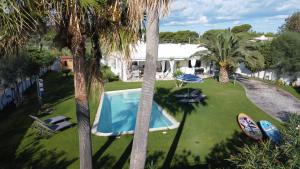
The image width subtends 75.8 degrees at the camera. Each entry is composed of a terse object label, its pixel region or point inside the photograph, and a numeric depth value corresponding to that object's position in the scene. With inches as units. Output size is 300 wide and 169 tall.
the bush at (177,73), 917.8
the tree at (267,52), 980.1
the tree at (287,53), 869.1
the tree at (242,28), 2532.8
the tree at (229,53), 865.2
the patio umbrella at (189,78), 675.8
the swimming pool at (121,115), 468.2
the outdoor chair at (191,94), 646.5
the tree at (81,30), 147.9
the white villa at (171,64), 963.1
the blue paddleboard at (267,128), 408.4
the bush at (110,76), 923.4
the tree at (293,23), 1997.2
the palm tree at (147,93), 166.8
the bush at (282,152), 135.7
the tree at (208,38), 937.8
